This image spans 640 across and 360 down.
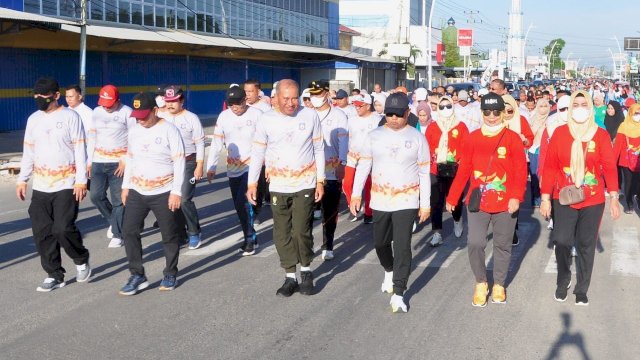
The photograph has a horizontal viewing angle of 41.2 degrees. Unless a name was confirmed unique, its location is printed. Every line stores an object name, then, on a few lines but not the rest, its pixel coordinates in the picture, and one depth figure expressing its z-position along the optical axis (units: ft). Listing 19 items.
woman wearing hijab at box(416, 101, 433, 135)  35.12
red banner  267.39
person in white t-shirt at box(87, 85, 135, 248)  31.40
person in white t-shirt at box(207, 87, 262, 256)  31.07
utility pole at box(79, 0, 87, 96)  72.74
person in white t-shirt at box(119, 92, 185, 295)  24.56
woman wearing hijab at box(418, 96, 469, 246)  33.04
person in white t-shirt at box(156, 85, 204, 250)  31.19
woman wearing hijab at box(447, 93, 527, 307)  22.89
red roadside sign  247.09
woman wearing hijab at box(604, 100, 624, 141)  49.55
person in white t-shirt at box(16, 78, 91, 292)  25.05
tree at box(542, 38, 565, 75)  622.54
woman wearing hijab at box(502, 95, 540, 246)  32.32
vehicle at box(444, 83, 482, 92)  130.20
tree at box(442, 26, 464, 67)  362.53
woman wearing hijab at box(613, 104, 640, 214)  39.91
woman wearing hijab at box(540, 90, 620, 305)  22.95
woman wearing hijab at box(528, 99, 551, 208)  41.45
